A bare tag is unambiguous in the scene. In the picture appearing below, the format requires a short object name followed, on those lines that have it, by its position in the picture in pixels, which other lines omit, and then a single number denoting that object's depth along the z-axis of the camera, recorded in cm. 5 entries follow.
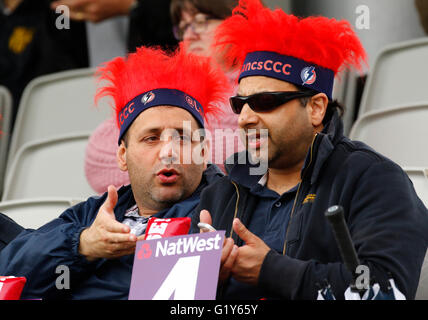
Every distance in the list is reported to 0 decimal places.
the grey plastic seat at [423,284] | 462
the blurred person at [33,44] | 923
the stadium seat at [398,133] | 671
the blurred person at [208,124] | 654
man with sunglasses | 407
